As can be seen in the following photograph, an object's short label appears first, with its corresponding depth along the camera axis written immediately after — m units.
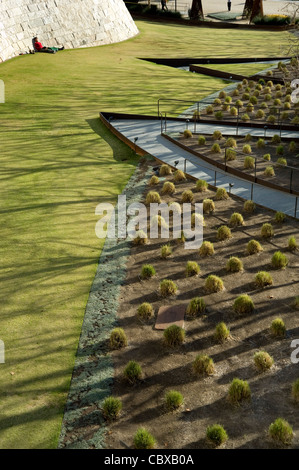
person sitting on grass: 34.06
